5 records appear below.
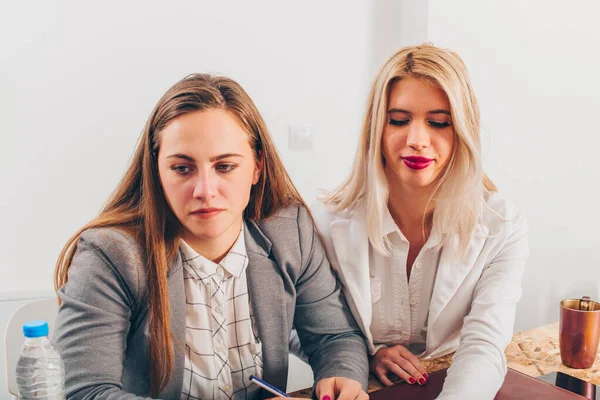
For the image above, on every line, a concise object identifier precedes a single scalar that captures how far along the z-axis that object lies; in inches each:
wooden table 46.1
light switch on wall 92.1
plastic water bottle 32.0
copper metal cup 47.5
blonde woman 45.1
